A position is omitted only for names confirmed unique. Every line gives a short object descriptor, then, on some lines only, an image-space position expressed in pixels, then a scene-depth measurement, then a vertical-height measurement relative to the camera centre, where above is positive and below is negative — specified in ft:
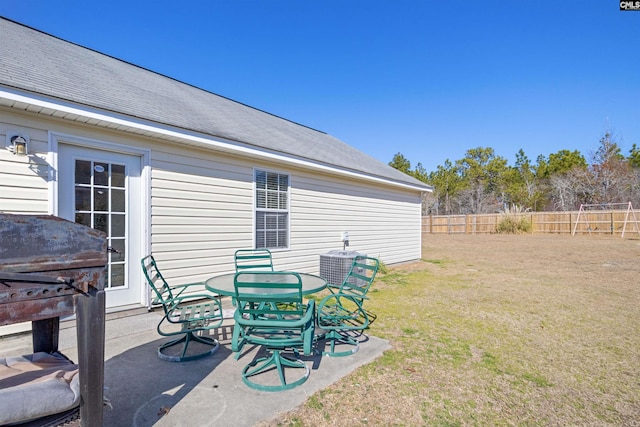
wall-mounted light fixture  10.69 +2.38
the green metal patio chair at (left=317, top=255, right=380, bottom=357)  10.09 -3.64
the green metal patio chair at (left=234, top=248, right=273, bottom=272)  17.01 -2.70
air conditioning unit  20.71 -3.49
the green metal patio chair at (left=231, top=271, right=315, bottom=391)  7.70 -3.20
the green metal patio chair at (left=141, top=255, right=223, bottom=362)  9.58 -3.57
